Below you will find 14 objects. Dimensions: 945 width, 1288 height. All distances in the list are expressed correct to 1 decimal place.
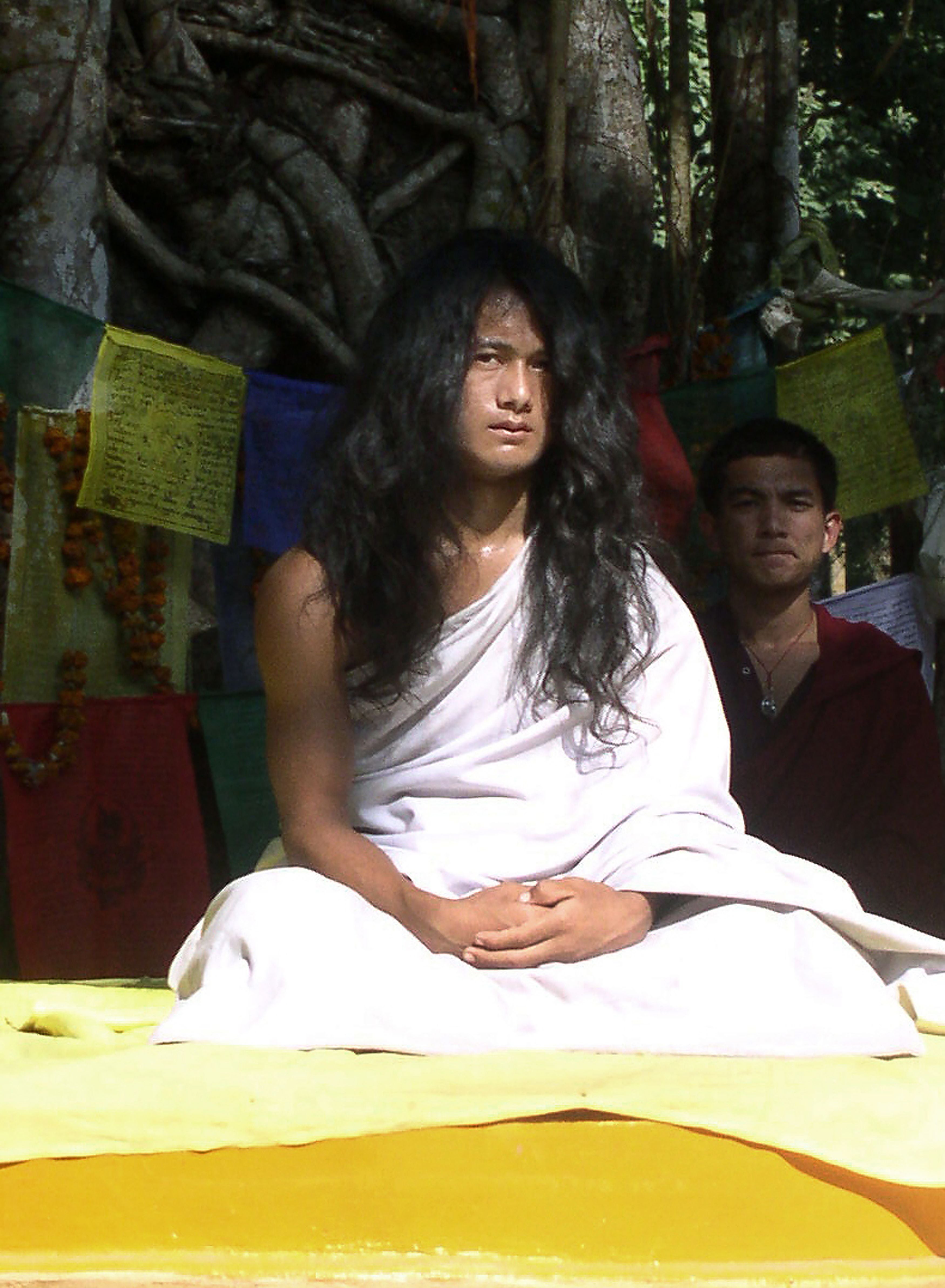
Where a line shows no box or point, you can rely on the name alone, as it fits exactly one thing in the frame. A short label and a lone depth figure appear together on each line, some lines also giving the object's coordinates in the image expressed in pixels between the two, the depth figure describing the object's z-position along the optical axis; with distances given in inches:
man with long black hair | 194.4
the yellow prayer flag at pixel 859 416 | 356.2
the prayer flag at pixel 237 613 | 345.7
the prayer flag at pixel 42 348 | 303.3
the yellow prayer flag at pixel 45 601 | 312.5
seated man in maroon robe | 287.9
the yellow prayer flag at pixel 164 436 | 312.8
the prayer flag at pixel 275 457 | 335.6
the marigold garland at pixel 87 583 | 313.9
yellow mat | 170.7
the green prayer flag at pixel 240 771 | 337.1
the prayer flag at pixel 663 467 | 333.7
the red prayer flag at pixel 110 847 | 316.8
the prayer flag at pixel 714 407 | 358.3
